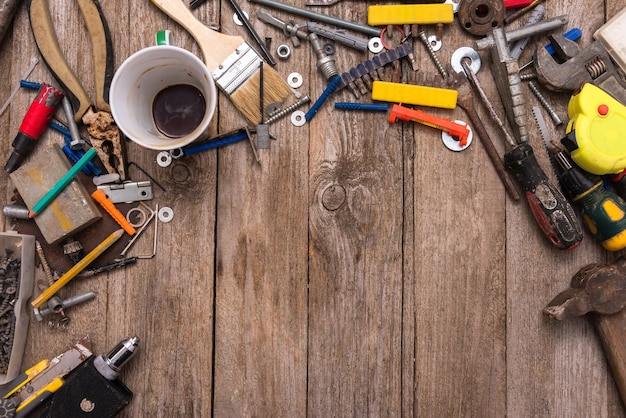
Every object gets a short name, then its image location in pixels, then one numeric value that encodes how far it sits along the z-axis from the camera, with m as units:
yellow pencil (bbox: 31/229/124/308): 0.93
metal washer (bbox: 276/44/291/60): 0.96
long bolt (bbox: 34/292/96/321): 0.93
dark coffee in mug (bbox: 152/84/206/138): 0.91
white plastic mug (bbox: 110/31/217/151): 0.80
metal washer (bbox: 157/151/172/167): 0.96
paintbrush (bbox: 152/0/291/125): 0.94
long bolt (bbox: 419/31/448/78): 0.95
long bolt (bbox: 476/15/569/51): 0.92
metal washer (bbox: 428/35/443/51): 0.96
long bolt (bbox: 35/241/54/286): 0.94
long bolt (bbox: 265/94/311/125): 0.95
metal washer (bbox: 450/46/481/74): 0.96
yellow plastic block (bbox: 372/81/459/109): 0.94
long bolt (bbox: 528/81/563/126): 0.94
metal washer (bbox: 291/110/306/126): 0.96
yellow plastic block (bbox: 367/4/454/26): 0.94
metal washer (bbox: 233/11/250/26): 0.97
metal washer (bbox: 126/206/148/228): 0.95
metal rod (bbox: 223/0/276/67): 0.96
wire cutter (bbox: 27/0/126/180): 0.93
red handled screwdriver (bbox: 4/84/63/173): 0.94
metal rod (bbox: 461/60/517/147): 0.93
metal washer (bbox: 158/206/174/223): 0.96
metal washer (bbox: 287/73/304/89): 0.96
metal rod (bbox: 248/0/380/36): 0.95
